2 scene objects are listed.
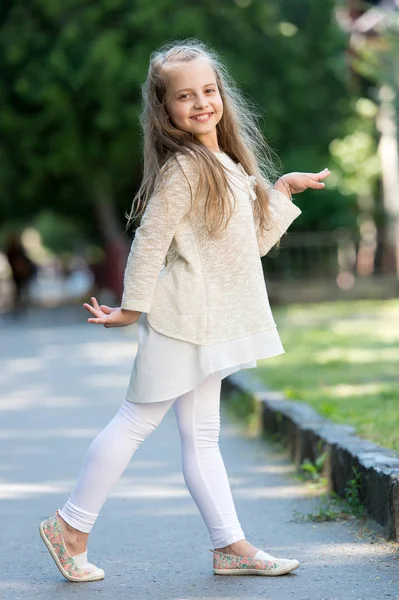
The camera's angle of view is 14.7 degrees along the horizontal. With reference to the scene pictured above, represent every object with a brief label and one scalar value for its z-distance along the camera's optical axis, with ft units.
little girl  17.60
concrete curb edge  20.67
